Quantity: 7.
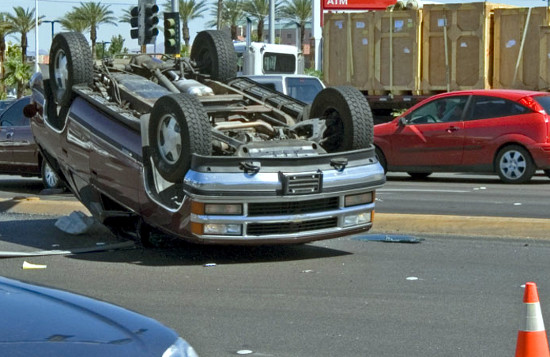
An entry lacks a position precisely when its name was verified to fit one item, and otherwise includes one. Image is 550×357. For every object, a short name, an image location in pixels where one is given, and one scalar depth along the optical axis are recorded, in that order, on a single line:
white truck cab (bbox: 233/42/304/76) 29.19
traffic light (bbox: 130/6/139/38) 23.53
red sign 49.62
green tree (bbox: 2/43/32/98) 69.81
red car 17.38
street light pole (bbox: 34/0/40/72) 64.29
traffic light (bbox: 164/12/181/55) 23.20
